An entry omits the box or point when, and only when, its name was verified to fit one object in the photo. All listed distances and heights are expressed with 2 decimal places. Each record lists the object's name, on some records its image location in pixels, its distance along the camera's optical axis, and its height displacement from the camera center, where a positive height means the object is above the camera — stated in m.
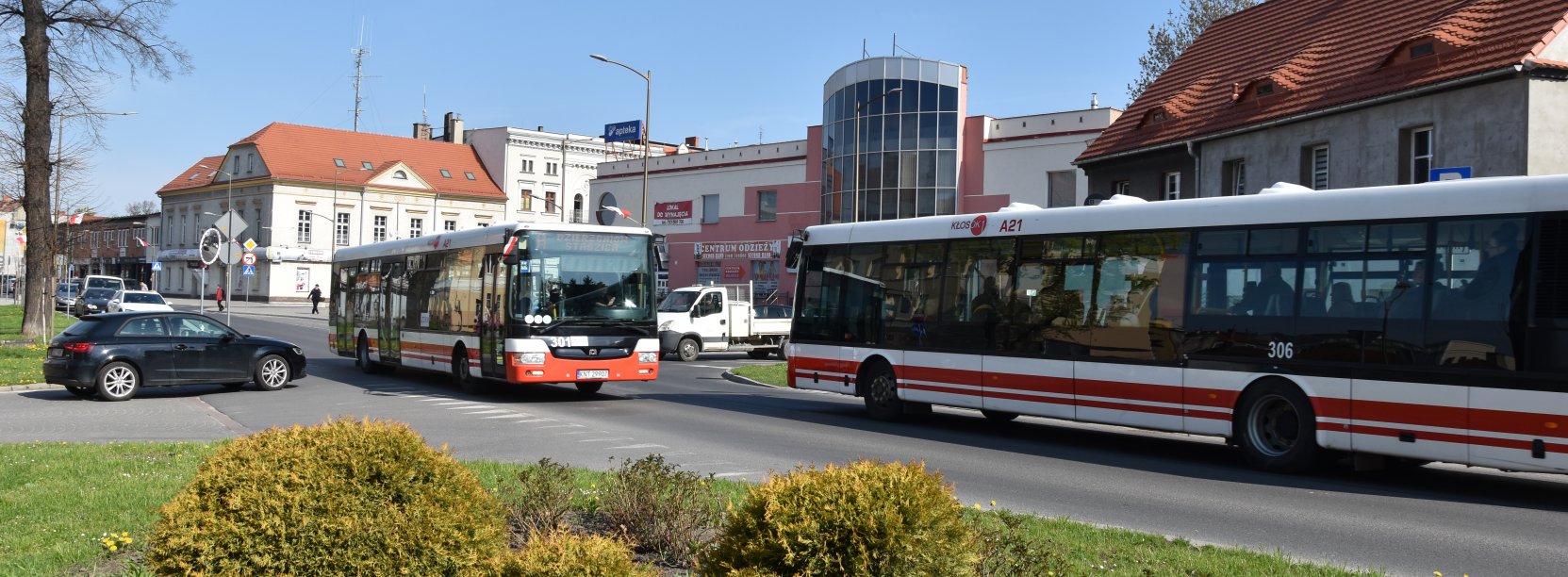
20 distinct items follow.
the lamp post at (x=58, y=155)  30.89 +3.68
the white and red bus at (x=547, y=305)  18.30 -0.01
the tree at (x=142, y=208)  116.43 +8.29
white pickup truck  33.00 -0.43
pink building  49.84 +6.65
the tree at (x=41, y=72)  28.55 +5.09
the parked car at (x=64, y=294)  60.61 -0.10
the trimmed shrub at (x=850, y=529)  4.24 -0.76
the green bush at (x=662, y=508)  7.02 -1.19
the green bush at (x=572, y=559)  4.15 -0.86
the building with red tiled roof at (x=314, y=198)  84.50 +7.34
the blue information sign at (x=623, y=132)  80.31 +11.42
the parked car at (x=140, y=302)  49.25 -0.30
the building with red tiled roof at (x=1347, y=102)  19.81 +4.32
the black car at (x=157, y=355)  18.78 -0.97
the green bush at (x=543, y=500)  7.38 -1.21
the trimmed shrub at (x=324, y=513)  4.91 -0.87
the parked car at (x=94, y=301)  54.03 -0.35
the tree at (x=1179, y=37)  48.75 +11.67
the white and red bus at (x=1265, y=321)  10.29 +0.03
